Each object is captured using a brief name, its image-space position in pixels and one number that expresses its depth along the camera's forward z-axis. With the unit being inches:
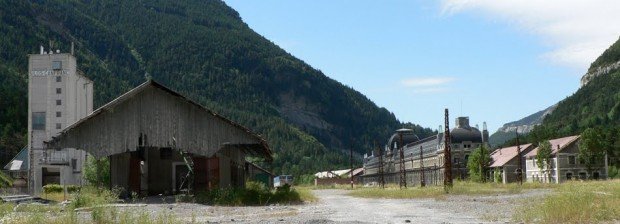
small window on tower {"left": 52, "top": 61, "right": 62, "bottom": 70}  4699.8
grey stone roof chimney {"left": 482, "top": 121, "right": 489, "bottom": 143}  6013.8
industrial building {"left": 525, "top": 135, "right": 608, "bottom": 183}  3996.1
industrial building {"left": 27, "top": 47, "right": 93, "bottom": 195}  4690.0
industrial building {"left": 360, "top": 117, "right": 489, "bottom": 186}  5610.2
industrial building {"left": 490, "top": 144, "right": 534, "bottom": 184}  4416.8
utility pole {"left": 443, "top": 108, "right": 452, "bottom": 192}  2053.5
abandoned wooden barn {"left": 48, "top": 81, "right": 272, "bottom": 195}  1509.6
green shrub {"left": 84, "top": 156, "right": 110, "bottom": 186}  2743.8
